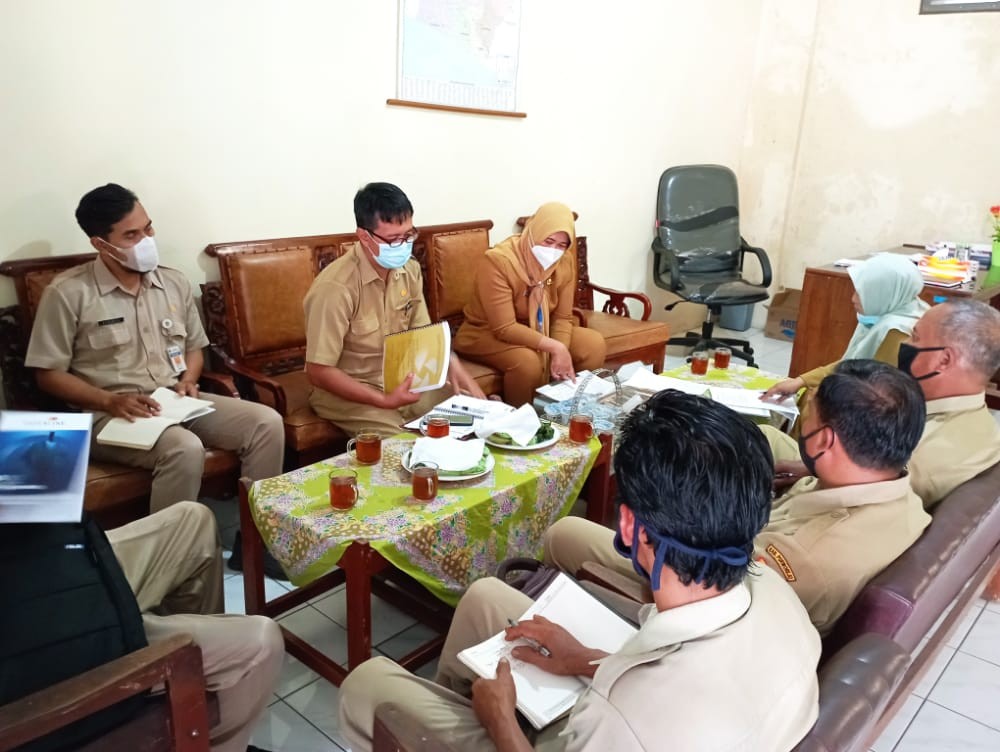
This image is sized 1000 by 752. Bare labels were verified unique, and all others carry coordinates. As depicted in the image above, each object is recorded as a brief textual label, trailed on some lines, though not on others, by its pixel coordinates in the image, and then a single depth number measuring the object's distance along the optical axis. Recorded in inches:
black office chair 187.2
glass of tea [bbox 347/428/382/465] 79.8
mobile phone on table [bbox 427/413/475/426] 91.2
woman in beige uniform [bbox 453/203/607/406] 124.9
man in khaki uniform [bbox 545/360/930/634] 55.7
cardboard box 223.6
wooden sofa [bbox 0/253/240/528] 90.0
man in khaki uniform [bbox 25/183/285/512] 91.6
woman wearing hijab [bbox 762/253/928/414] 104.3
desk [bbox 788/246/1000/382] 160.4
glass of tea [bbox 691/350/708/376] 117.7
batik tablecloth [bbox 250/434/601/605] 69.1
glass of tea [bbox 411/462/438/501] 73.2
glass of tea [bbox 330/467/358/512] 71.3
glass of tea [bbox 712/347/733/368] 122.0
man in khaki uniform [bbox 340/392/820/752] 37.0
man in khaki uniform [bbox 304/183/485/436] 101.7
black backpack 46.6
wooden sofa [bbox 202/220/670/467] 107.0
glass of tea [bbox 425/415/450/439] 83.4
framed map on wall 132.0
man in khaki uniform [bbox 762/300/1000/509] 69.7
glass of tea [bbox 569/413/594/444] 90.0
